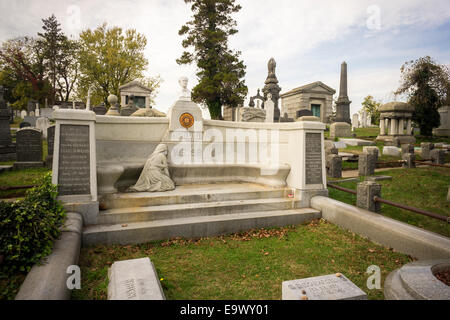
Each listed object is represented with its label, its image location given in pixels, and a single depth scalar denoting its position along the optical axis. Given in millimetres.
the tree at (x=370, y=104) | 63362
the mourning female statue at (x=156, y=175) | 5645
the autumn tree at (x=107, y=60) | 35969
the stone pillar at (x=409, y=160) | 11039
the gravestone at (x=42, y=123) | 20773
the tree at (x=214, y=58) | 26312
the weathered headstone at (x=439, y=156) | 11391
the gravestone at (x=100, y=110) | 22717
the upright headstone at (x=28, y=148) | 10013
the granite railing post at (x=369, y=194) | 5293
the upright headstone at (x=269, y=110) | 19891
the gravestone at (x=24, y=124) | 20517
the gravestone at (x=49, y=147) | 10203
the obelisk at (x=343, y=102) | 27672
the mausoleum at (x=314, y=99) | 34562
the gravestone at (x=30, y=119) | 28027
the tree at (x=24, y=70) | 39750
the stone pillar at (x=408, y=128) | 20384
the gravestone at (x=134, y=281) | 2541
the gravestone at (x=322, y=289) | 2545
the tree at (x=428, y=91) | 22156
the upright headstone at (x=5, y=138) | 12492
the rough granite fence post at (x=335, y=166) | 9742
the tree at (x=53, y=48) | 40156
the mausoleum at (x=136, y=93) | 32562
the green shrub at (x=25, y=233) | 2883
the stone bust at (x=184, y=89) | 6853
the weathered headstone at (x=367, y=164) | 9961
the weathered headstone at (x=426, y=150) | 13264
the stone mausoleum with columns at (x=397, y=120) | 19656
